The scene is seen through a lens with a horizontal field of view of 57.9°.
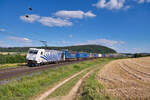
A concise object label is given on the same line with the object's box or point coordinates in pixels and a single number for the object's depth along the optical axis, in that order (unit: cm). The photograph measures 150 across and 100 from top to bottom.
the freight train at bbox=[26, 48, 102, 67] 2881
